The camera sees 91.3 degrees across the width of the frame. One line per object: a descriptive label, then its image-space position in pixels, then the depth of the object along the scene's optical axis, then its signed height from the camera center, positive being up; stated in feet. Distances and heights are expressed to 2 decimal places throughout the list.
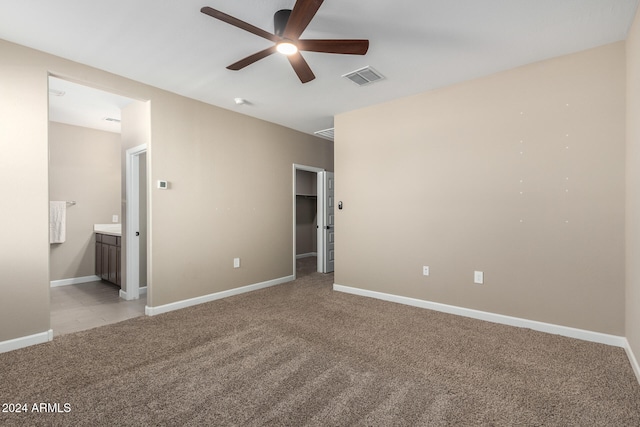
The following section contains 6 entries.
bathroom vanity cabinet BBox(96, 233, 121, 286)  15.53 -2.30
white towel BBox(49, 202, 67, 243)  16.52 -0.41
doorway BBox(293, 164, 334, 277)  19.51 -0.35
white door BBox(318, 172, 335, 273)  19.45 -0.60
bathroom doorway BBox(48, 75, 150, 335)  13.57 +1.55
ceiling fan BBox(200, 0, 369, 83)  6.21 +3.99
